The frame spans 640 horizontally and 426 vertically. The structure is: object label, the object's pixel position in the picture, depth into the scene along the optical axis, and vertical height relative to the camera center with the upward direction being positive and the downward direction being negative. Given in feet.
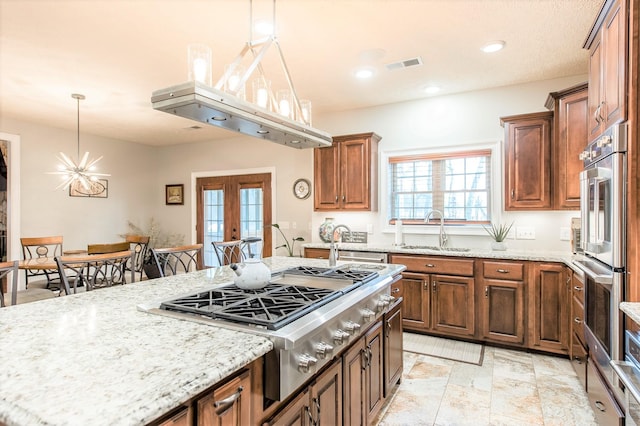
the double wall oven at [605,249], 5.90 -0.64
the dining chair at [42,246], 15.40 -1.59
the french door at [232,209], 19.65 +0.27
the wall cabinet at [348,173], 14.08 +1.68
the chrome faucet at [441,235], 13.11 -0.79
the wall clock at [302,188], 18.04 +1.34
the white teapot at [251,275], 5.70 -1.01
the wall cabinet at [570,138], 9.89 +2.22
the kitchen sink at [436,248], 12.46 -1.25
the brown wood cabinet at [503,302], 10.71 -2.75
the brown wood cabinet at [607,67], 5.95 +2.84
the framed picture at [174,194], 22.76 +1.30
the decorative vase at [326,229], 15.33 -0.67
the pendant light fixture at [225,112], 4.40 +1.46
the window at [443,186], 13.34 +1.13
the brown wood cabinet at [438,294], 11.36 -2.70
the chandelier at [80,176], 14.69 +1.76
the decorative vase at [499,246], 12.14 -1.11
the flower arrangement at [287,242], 17.48 -1.49
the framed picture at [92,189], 19.19 +1.39
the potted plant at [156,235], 22.35 -1.43
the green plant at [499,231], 12.42 -0.61
